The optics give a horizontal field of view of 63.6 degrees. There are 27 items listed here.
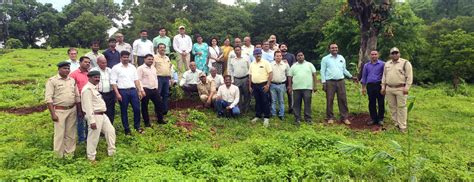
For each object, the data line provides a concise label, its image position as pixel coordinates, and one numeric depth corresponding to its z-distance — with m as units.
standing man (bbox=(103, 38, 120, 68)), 9.08
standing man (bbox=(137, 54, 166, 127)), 8.59
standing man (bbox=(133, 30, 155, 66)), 10.82
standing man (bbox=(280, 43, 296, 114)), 10.83
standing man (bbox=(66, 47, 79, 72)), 8.16
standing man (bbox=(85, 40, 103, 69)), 8.59
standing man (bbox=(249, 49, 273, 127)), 9.71
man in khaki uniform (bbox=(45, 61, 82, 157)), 6.81
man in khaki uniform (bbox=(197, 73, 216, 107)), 10.44
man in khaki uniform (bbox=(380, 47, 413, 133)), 9.02
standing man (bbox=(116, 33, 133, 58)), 9.86
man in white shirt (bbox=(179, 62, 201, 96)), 10.83
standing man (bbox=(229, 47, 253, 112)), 10.10
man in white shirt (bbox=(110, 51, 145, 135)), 7.85
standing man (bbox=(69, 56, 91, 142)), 7.28
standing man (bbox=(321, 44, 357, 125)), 9.78
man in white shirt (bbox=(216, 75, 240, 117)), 10.08
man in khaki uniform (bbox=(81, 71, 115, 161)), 6.66
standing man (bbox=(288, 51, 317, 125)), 9.69
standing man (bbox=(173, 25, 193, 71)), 11.68
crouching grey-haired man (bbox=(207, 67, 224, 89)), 10.58
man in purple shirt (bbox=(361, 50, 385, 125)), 9.53
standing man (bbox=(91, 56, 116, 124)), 7.72
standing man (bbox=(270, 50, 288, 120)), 9.95
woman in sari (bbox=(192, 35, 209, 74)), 11.57
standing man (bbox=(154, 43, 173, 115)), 9.46
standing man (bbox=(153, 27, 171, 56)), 11.39
